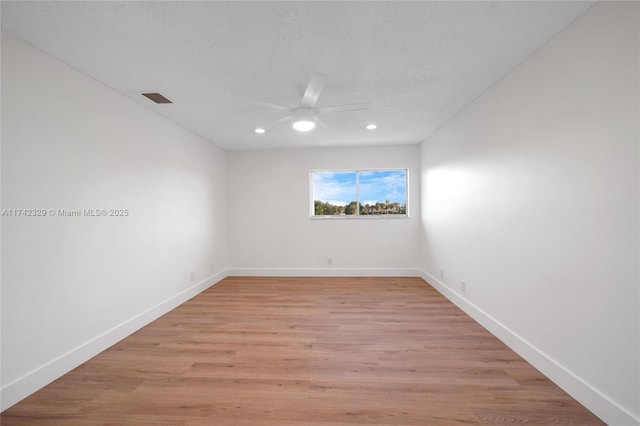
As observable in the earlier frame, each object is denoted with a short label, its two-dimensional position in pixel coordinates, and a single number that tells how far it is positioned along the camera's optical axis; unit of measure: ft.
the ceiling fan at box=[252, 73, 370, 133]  7.14
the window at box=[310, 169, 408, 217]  16.25
